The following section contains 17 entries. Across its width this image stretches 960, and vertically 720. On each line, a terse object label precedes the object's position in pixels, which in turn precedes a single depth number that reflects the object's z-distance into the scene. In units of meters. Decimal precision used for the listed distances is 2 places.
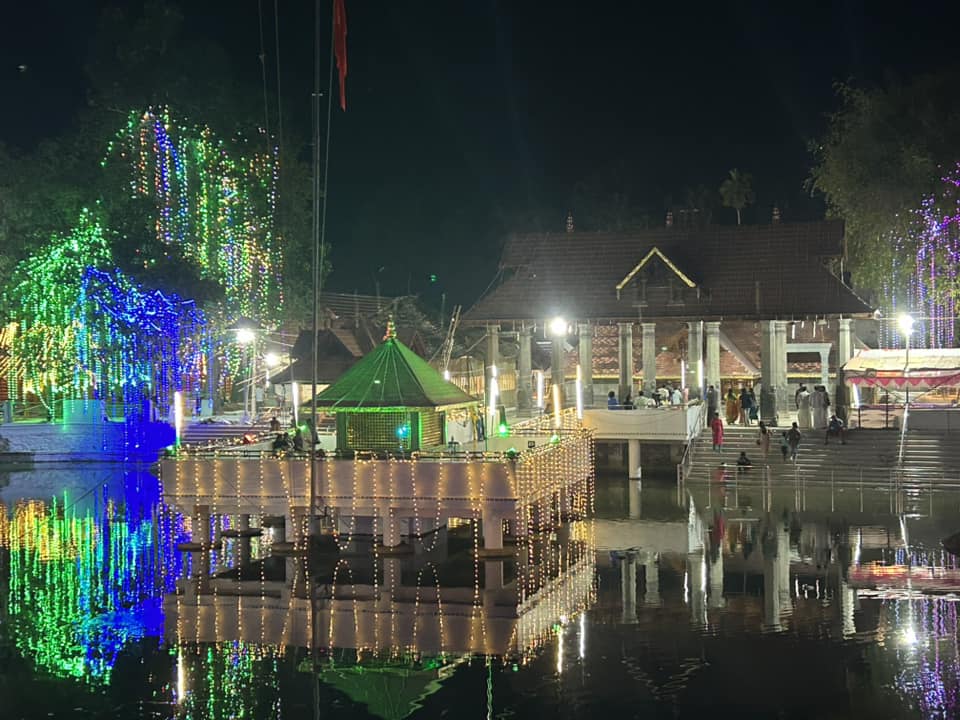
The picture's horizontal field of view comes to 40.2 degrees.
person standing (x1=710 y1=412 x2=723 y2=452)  39.75
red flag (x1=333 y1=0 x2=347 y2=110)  26.56
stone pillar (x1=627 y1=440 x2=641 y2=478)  40.38
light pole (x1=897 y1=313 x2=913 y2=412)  40.16
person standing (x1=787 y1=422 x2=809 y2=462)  38.16
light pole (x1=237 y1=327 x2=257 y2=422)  50.97
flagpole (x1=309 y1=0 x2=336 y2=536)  23.45
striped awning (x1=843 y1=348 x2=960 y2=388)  40.00
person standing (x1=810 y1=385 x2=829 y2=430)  39.97
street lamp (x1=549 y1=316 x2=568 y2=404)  46.40
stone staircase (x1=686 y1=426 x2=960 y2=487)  36.44
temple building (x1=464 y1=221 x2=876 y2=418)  44.75
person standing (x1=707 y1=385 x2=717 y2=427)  42.47
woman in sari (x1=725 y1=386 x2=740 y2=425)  43.50
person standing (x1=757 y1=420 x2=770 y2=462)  38.50
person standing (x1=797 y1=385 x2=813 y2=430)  40.43
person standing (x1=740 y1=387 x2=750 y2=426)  42.78
